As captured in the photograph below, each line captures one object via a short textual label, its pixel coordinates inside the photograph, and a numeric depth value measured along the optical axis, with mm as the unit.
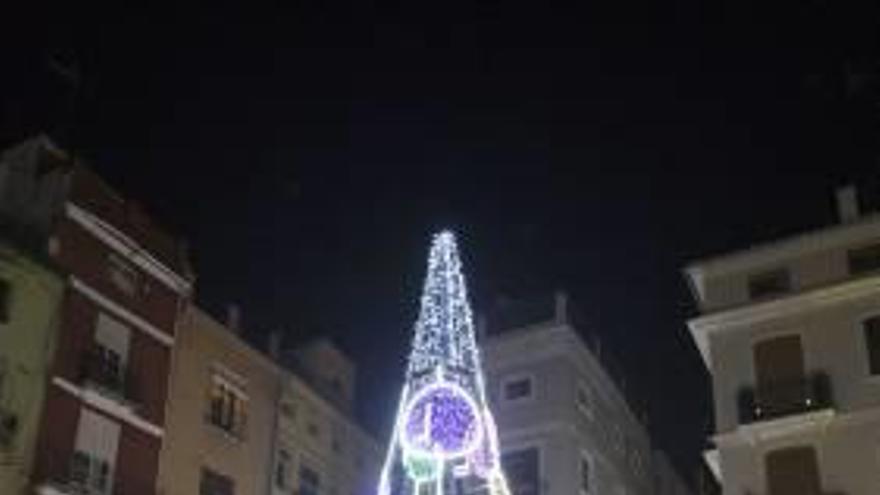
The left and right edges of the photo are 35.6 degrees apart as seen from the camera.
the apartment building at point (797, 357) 45406
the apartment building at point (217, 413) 49938
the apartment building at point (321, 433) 55781
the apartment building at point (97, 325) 44812
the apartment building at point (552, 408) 58156
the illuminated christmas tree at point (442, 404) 45156
